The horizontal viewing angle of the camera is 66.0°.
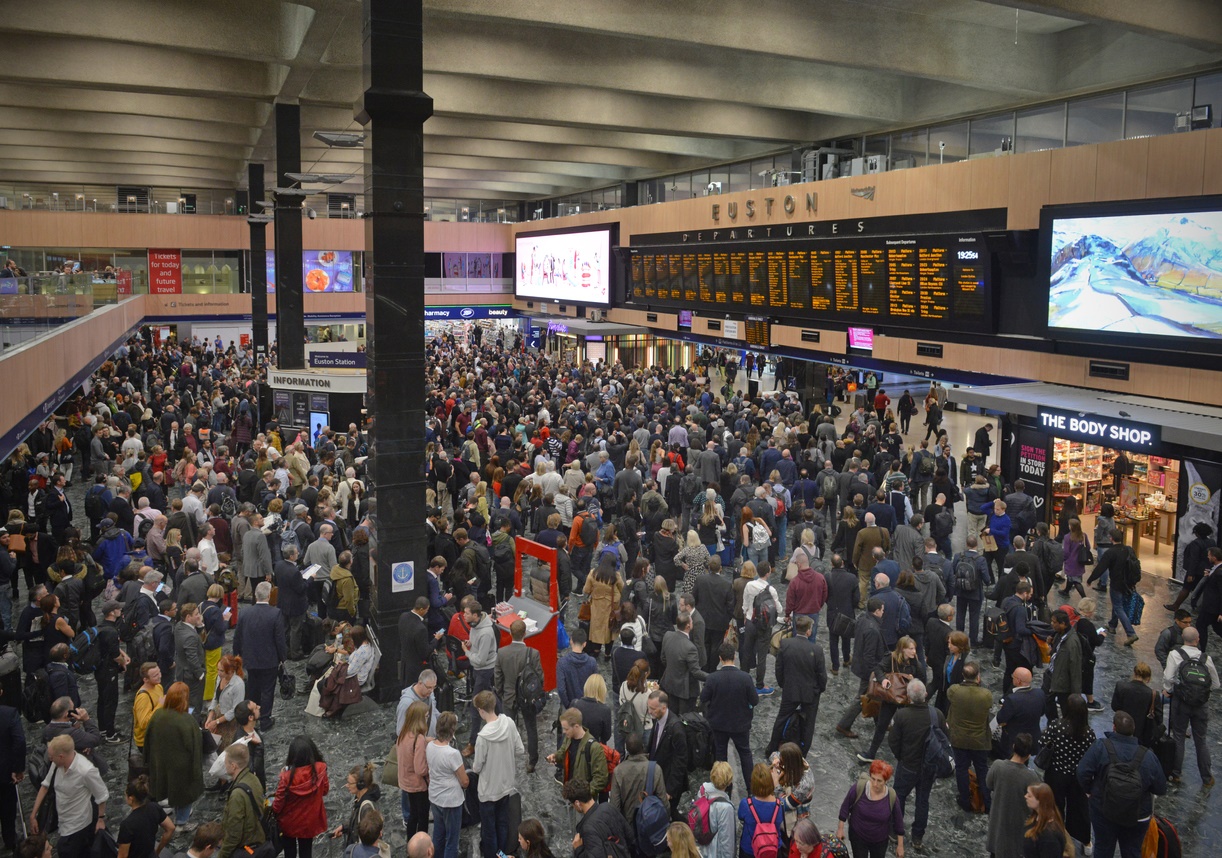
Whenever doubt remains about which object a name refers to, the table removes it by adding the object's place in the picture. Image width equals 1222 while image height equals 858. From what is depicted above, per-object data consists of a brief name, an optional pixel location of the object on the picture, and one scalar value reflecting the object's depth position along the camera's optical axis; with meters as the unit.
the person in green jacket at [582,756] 6.36
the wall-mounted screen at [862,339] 18.94
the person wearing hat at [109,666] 8.31
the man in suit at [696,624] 8.09
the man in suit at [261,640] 8.48
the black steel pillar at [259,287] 27.75
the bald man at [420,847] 5.09
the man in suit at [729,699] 7.29
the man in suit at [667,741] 6.71
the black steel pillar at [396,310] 9.44
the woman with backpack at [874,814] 5.98
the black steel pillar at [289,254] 20.20
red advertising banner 37.81
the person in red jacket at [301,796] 6.18
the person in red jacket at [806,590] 9.62
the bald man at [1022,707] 7.16
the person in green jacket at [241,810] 5.74
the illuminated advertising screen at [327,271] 38.78
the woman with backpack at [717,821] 5.62
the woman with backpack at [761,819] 5.67
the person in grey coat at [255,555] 11.02
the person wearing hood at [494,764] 6.47
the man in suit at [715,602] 9.27
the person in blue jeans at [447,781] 6.29
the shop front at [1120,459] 12.36
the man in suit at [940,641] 8.37
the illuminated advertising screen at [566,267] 31.09
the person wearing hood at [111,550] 10.85
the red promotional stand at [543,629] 9.10
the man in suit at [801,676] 7.67
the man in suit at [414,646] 8.52
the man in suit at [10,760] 6.71
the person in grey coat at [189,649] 8.15
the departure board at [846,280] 16.25
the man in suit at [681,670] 7.75
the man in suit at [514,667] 7.76
